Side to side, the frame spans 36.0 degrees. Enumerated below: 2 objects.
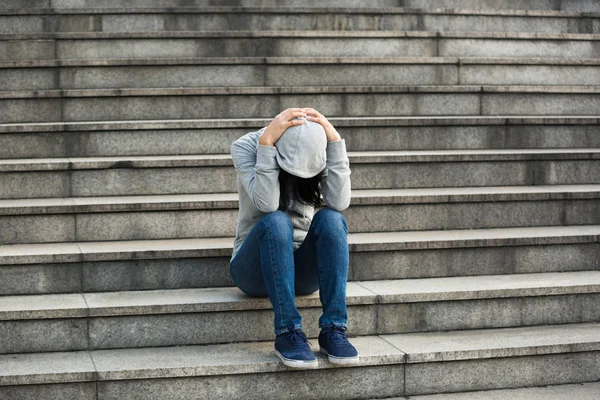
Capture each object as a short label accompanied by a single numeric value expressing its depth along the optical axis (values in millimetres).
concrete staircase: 4426
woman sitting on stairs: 4141
